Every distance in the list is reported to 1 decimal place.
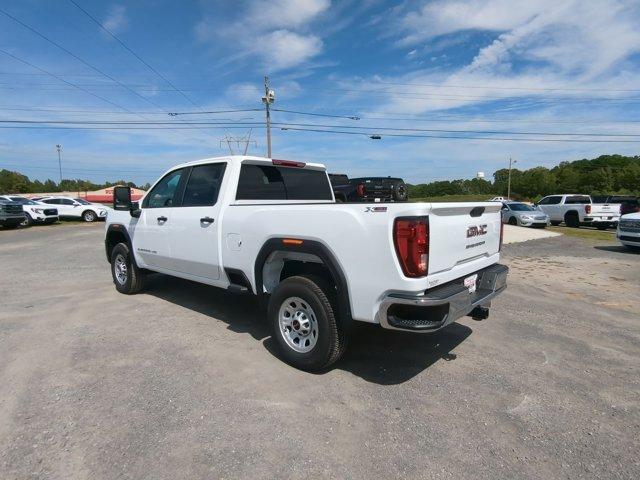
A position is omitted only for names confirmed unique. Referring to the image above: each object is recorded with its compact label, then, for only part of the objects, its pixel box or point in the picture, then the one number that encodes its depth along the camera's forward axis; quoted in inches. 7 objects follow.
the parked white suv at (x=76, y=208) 1012.5
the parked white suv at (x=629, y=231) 442.3
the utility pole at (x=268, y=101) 1294.2
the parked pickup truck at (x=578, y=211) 773.3
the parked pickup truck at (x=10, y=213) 812.0
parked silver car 799.1
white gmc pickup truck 119.7
